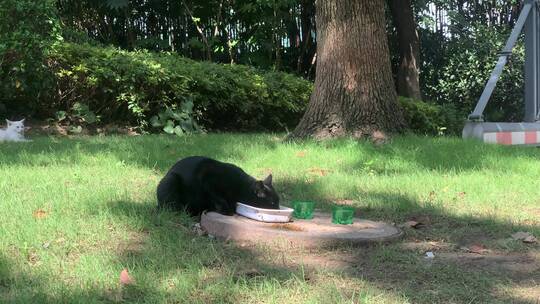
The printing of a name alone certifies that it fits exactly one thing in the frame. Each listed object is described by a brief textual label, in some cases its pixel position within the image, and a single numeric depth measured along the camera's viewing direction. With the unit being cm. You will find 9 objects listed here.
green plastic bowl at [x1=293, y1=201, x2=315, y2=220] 377
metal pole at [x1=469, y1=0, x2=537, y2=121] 750
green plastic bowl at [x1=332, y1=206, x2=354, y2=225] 359
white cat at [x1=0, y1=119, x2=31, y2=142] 772
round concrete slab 322
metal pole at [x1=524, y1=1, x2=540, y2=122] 902
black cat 367
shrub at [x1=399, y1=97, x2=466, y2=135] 1081
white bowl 352
